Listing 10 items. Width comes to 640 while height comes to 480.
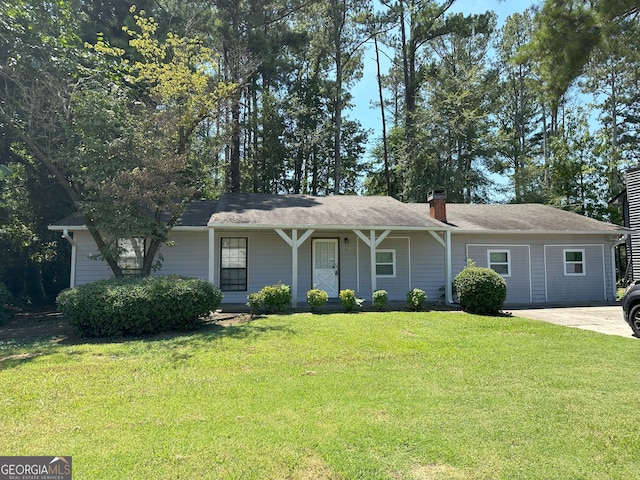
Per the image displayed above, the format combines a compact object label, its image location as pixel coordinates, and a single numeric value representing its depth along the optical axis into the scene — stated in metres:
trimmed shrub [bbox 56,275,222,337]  8.26
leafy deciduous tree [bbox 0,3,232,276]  10.88
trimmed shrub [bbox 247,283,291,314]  10.79
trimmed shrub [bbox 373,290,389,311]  11.61
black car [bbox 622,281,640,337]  8.20
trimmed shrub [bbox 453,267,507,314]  11.16
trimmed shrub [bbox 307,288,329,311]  11.22
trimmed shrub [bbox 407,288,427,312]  11.80
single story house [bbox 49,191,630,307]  12.75
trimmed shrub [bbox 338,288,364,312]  11.38
